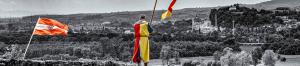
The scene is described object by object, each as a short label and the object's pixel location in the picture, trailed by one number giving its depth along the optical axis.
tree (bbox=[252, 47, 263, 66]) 98.54
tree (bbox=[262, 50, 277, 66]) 90.56
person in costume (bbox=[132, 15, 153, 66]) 17.81
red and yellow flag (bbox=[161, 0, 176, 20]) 18.33
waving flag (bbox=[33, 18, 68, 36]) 20.86
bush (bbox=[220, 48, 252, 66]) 85.12
